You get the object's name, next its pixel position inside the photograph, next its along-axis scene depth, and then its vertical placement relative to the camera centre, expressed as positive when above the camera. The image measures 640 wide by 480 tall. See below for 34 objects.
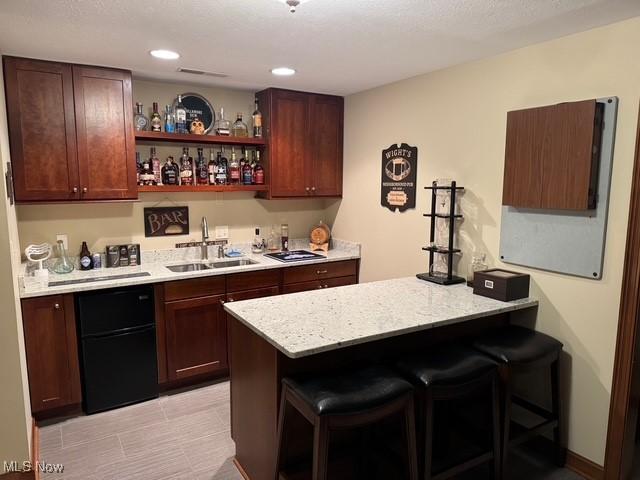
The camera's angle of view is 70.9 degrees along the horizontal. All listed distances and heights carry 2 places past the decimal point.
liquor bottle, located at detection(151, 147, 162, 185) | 3.43 +0.15
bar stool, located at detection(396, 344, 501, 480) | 1.98 -0.87
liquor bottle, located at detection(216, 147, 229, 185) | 3.69 +0.12
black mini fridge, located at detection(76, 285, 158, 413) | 2.90 -1.07
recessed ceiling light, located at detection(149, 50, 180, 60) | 2.66 +0.79
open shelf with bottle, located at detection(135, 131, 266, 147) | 3.35 +0.37
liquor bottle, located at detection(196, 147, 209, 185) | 3.66 +0.13
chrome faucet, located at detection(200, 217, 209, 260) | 3.74 -0.45
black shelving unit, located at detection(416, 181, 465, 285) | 2.89 -0.35
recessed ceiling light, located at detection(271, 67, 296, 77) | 3.07 +0.80
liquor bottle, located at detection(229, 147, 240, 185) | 3.78 +0.12
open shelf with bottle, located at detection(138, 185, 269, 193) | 3.36 -0.01
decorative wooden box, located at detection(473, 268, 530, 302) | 2.50 -0.54
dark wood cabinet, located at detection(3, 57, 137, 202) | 2.82 +0.36
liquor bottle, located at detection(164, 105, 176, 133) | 3.48 +0.50
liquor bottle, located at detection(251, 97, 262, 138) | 3.81 +0.54
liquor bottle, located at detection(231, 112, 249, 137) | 3.83 +0.50
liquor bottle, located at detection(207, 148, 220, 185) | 3.69 +0.13
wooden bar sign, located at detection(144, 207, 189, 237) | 3.62 -0.28
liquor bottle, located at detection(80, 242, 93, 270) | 3.25 -0.53
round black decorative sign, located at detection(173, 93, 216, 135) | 3.63 +0.63
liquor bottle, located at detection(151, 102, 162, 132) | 3.41 +0.50
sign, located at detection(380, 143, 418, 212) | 3.39 +0.08
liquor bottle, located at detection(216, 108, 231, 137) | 3.70 +0.50
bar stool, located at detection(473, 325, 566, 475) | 2.21 -0.86
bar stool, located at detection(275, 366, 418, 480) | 1.72 -0.85
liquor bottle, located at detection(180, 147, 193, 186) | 3.56 +0.12
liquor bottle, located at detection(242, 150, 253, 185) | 3.82 +0.11
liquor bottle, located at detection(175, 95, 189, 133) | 3.49 +0.52
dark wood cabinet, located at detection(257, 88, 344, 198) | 3.78 +0.39
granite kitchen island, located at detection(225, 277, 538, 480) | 2.00 -0.65
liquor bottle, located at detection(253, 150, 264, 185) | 3.86 +0.11
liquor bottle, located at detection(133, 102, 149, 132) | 3.38 +0.50
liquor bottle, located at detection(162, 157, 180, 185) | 3.49 +0.10
